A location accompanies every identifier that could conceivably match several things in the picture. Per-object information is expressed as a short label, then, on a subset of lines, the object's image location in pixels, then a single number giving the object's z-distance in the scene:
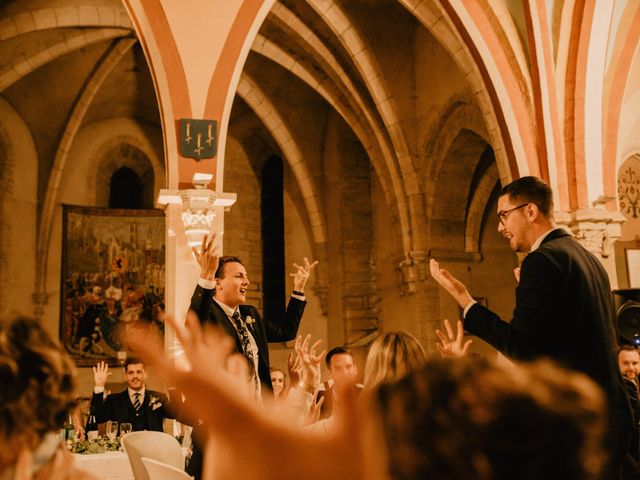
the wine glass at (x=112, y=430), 5.18
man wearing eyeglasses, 2.41
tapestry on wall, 13.87
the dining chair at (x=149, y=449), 3.68
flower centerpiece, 4.96
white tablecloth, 4.73
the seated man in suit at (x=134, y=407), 5.89
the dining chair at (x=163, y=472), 3.43
